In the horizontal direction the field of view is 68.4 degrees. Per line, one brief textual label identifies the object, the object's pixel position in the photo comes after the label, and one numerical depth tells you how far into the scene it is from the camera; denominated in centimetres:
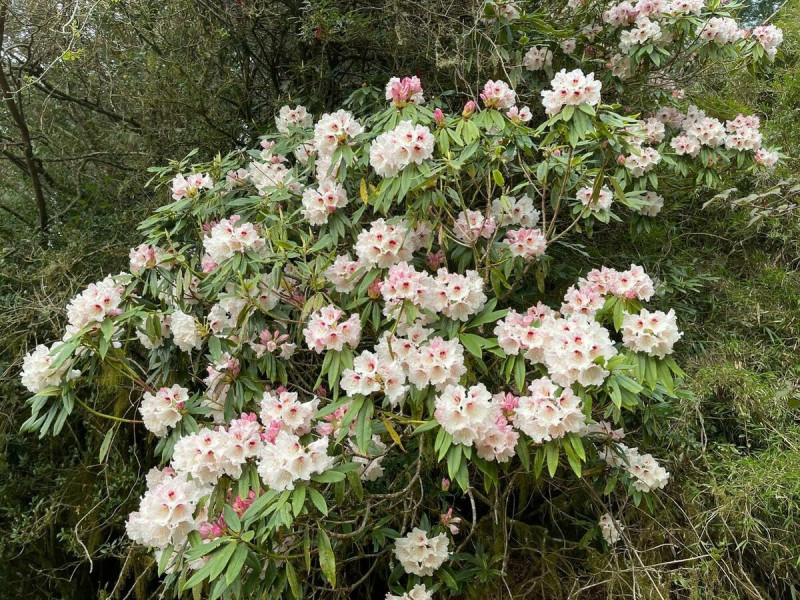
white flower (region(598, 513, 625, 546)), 187
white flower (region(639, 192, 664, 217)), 233
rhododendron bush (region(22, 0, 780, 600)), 134
